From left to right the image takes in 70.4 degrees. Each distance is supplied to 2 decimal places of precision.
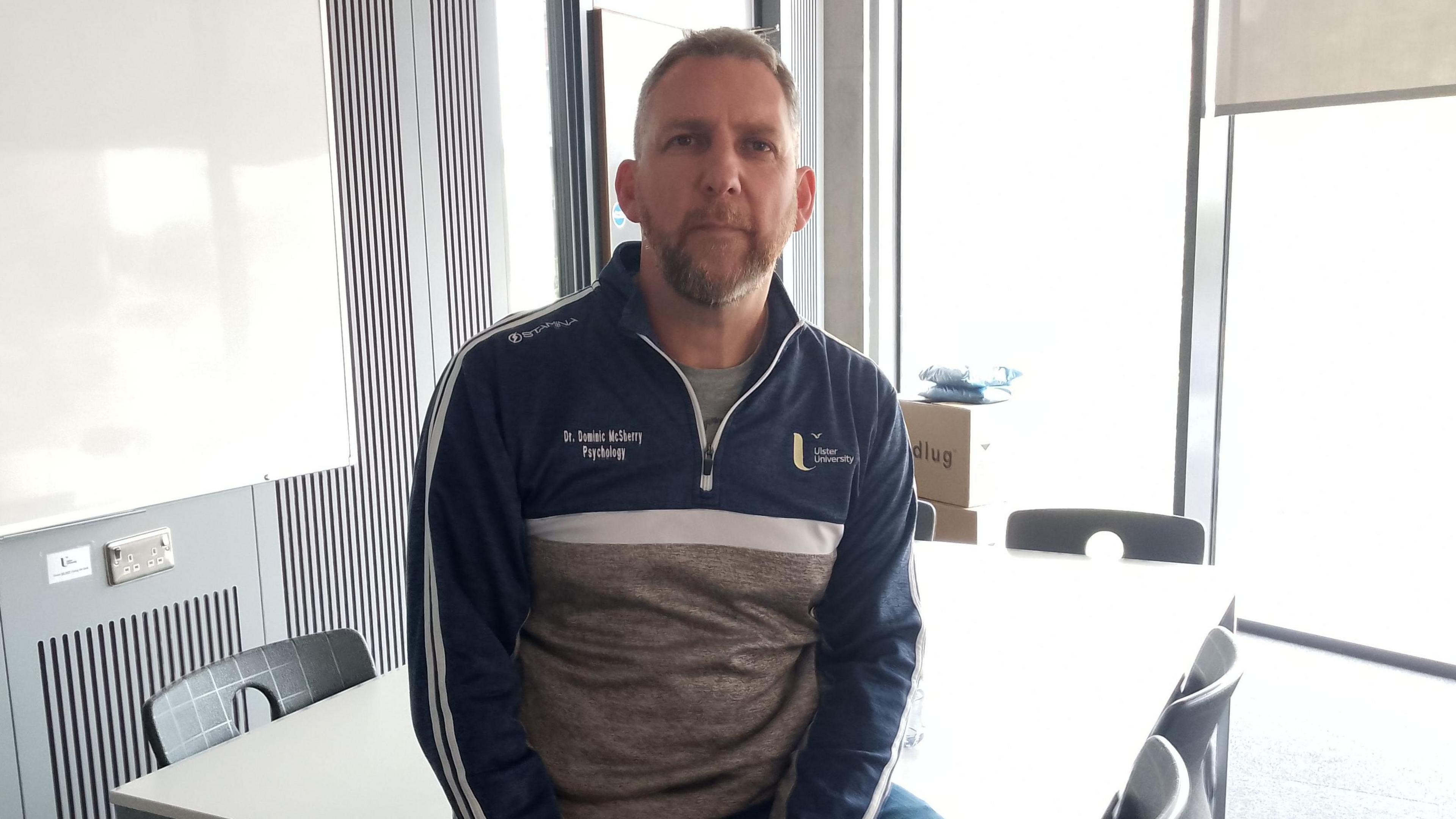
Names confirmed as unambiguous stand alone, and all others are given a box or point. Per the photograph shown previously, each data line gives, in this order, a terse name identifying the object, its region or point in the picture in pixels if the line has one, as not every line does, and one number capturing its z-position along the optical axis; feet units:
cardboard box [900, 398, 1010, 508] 14.06
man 4.23
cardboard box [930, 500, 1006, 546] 14.15
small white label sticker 7.13
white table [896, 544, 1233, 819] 5.11
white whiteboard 6.81
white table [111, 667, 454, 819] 4.95
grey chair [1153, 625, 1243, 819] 4.86
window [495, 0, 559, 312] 10.78
